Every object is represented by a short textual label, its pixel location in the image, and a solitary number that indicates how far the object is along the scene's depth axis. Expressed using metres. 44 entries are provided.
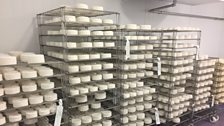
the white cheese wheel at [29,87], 1.52
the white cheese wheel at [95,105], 1.96
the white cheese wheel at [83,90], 1.80
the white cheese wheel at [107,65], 1.94
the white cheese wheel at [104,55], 1.91
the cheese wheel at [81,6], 1.77
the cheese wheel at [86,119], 1.87
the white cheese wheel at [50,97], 1.63
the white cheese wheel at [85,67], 1.80
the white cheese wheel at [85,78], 1.82
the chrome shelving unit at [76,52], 1.76
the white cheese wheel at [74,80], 1.75
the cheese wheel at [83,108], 1.89
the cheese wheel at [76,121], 1.81
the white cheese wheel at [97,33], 1.88
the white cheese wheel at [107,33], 1.96
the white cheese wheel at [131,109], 2.22
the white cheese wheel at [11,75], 1.44
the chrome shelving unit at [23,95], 1.51
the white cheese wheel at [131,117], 2.23
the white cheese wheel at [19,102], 1.49
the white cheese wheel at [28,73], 1.51
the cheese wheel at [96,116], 1.93
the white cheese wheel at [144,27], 2.30
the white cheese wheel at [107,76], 1.95
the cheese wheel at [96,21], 1.90
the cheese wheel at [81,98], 1.85
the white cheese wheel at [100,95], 1.96
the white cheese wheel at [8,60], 1.42
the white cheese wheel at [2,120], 1.42
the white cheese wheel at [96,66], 1.86
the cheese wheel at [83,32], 1.77
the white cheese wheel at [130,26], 2.20
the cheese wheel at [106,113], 1.99
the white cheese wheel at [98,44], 1.84
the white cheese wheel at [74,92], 1.74
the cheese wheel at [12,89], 1.45
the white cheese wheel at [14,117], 1.48
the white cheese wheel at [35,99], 1.56
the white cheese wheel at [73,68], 1.72
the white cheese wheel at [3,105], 1.43
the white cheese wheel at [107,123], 2.01
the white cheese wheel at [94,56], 1.84
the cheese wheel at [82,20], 1.78
